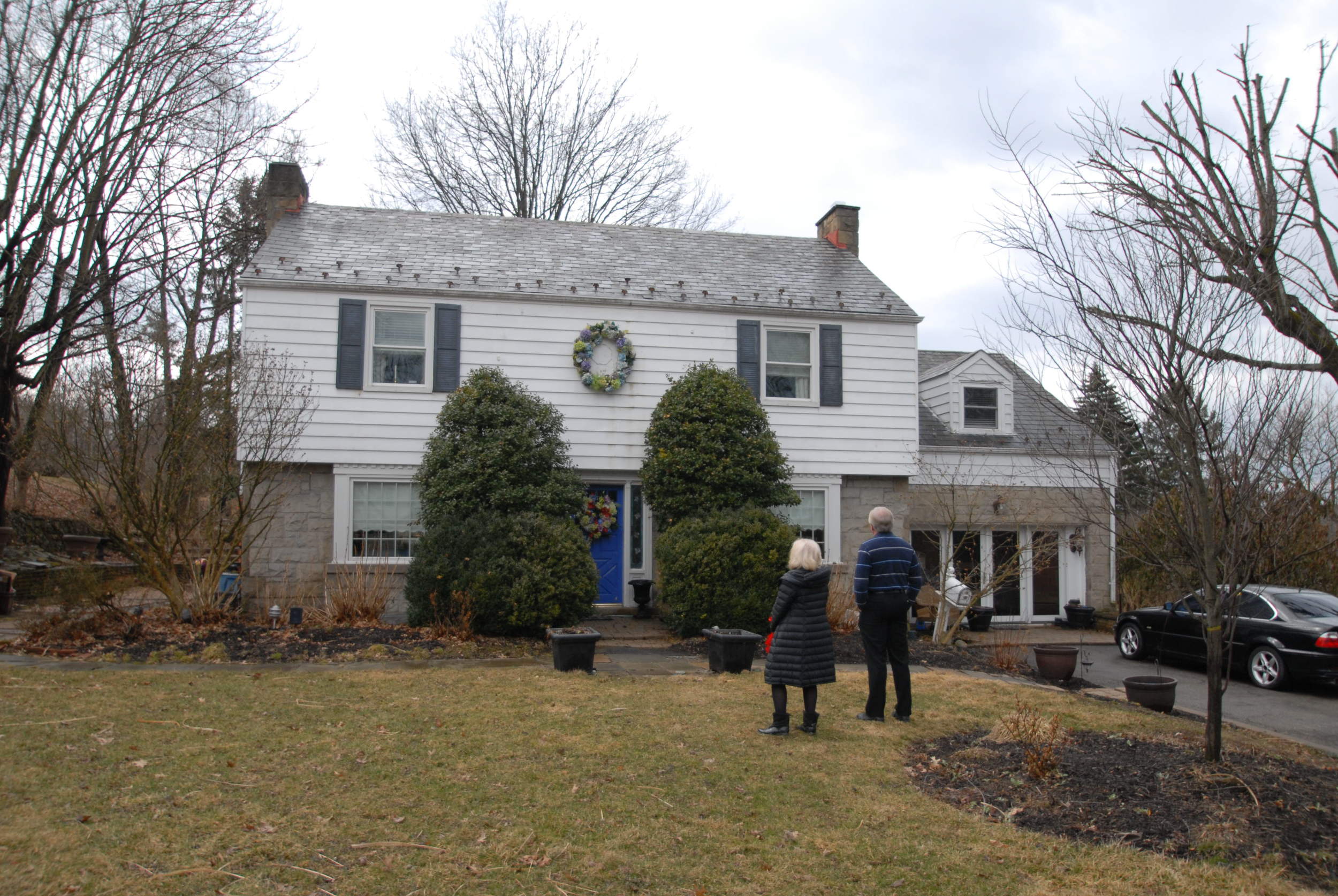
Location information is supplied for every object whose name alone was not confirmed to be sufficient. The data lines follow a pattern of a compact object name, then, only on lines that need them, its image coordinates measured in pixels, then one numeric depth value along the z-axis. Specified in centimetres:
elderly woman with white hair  662
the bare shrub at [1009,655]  1121
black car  1112
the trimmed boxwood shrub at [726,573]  1187
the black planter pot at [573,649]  921
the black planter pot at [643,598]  1417
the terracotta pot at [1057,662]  1075
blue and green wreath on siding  1438
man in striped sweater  722
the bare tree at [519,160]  2703
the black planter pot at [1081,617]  1670
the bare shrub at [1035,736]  566
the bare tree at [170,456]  1059
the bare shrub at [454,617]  1089
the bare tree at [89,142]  1498
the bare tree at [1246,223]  544
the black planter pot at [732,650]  938
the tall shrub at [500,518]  1112
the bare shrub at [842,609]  1323
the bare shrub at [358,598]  1213
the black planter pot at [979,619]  1555
